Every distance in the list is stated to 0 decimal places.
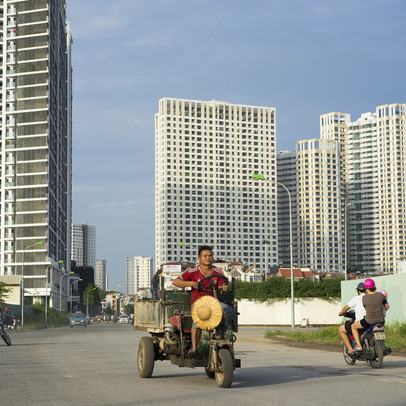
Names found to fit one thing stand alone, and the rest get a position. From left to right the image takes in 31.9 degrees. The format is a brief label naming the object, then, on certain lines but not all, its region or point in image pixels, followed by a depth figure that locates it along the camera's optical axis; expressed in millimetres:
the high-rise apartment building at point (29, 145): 122750
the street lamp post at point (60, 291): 134300
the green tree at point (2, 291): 66388
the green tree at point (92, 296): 161125
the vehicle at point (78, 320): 72750
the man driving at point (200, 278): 10031
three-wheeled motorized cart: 9734
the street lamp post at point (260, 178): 35784
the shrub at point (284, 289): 55219
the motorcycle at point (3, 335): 23883
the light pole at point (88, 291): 156500
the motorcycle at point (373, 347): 12914
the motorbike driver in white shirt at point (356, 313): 13328
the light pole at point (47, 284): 110562
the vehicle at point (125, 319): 108875
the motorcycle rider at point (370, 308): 13023
